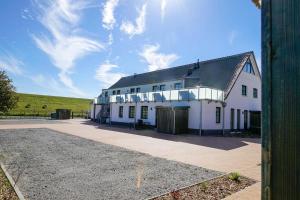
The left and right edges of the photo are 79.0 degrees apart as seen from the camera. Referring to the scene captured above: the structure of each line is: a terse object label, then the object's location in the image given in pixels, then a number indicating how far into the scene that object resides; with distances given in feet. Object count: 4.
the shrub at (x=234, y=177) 17.99
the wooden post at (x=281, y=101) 4.04
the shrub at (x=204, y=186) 16.03
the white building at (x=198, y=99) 54.97
